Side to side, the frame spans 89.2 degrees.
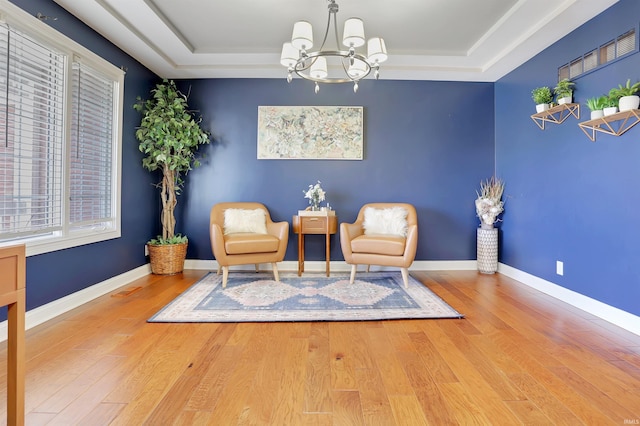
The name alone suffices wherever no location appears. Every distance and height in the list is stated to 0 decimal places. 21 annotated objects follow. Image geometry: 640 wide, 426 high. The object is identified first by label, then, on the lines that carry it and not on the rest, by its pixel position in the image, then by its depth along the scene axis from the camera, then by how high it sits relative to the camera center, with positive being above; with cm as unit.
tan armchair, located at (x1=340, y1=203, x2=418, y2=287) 327 -34
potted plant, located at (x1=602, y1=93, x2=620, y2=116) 233 +82
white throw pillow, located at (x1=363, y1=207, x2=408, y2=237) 362 -7
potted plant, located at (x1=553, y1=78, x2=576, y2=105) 285 +112
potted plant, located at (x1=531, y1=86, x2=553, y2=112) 308 +114
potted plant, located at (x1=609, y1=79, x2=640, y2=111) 221 +85
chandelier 234 +129
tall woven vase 391 -41
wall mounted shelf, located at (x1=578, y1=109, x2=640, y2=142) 227 +72
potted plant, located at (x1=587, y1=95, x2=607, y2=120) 241 +84
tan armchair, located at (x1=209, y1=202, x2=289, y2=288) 326 -31
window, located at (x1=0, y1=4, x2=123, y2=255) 216 +56
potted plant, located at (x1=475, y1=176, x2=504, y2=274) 391 -17
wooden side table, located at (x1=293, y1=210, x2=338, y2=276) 368 -10
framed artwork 414 +105
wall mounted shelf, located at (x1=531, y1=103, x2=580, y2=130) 285 +97
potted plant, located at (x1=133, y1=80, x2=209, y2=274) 361 +75
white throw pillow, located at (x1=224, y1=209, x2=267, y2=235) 370 -8
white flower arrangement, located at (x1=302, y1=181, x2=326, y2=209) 385 +23
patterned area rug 250 -76
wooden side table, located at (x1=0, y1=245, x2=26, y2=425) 108 -40
